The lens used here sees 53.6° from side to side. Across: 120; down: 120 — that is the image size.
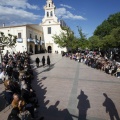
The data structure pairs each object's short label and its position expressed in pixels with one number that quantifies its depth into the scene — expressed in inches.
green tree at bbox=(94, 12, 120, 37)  1189.4
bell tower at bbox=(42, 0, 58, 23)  1346.0
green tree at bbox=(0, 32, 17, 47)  580.6
